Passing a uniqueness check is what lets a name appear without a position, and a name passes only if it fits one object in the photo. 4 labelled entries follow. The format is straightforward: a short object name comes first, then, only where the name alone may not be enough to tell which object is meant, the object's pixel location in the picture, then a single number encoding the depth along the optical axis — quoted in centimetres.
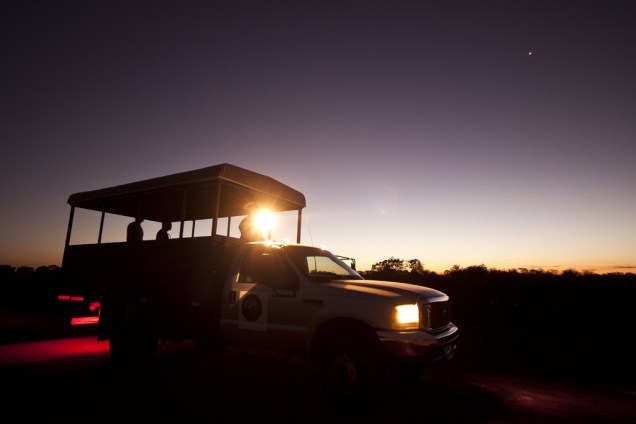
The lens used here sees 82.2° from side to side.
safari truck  435
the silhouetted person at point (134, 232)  850
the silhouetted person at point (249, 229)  714
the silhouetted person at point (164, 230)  1106
